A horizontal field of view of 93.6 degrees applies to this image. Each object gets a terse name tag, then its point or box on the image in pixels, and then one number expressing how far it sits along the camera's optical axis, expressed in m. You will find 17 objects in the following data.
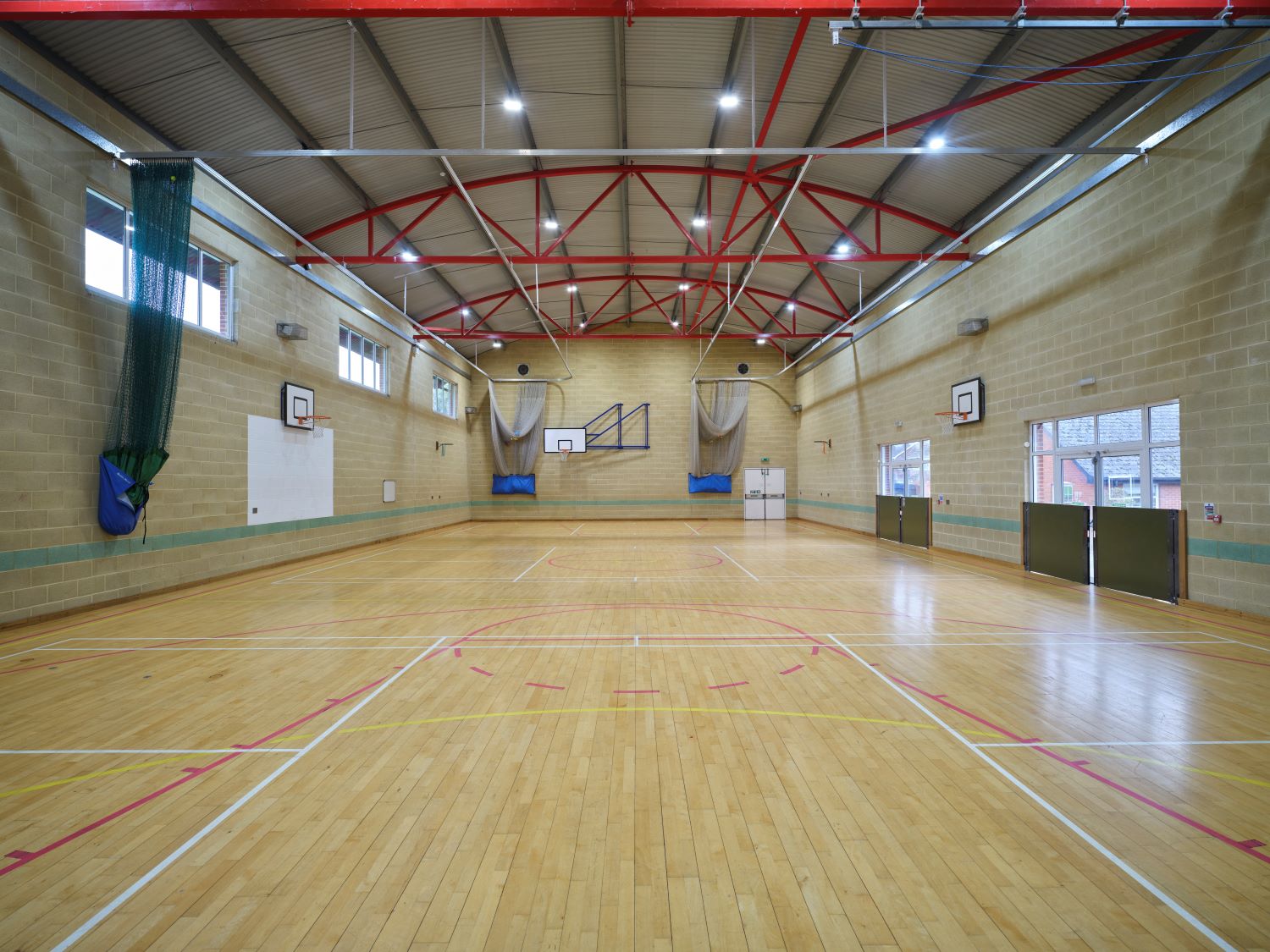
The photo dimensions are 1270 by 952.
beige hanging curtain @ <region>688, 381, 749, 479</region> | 21.66
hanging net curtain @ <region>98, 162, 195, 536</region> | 7.05
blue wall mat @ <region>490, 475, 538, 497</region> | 21.88
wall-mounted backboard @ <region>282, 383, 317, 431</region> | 10.62
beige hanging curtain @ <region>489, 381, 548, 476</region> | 21.70
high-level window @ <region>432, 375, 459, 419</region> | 19.14
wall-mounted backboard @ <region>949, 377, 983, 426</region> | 10.80
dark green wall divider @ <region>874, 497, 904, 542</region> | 14.40
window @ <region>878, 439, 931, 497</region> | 13.22
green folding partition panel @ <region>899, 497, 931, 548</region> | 12.92
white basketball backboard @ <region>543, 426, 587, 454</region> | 21.73
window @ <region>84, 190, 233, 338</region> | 6.97
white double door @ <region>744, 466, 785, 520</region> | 22.09
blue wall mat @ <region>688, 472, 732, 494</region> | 21.84
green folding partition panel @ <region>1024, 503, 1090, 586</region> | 8.38
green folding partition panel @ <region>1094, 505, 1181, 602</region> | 7.03
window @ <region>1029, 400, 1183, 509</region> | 7.22
